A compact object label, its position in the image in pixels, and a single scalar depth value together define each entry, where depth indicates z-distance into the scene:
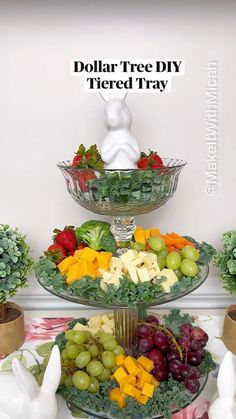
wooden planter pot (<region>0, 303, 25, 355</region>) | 1.07
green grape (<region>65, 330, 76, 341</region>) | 0.95
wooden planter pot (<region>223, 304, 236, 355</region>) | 1.08
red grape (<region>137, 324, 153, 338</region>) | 0.97
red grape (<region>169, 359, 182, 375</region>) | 0.90
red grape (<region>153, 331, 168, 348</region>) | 0.94
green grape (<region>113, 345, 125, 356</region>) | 0.92
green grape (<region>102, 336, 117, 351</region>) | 0.92
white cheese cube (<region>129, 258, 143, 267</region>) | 0.85
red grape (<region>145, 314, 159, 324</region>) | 1.05
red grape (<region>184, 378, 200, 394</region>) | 0.88
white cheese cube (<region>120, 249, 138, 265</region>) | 0.86
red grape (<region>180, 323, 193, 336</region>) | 0.97
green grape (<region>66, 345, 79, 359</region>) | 0.90
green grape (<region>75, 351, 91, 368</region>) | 0.88
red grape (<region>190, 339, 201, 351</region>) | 0.95
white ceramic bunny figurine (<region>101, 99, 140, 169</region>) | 0.91
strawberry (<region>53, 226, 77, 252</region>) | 0.97
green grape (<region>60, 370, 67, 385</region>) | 0.88
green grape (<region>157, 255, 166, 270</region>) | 0.91
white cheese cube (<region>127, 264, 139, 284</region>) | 0.83
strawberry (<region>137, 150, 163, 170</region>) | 0.93
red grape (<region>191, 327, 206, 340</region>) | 0.96
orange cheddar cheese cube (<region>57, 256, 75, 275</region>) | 0.89
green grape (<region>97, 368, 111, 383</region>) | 0.88
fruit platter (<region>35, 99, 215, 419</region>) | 0.83
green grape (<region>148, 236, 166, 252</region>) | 0.92
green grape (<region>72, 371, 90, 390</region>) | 0.85
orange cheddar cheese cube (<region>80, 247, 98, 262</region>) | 0.88
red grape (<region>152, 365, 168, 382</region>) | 0.90
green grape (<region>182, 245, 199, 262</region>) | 0.92
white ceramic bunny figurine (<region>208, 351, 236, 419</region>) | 0.71
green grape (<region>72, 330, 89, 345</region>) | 0.94
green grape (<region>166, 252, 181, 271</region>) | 0.90
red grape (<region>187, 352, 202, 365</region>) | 0.94
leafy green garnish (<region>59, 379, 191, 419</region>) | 0.82
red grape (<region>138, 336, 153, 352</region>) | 0.94
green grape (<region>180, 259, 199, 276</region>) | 0.89
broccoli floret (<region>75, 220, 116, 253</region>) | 0.96
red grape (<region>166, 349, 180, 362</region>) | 0.92
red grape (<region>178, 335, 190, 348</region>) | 0.94
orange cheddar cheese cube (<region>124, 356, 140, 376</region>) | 0.87
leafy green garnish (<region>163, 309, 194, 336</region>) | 1.04
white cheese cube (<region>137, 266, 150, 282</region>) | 0.84
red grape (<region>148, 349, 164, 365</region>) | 0.91
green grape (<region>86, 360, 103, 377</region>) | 0.87
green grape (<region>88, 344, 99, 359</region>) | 0.91
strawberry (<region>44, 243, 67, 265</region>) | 0.94
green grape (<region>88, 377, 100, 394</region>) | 0.86
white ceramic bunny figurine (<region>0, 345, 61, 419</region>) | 0.72
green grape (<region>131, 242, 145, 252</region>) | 0.95
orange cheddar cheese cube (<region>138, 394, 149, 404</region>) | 0.83
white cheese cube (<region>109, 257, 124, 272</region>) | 0.86
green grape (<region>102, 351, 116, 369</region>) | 0.89
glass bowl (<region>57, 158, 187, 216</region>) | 0.84
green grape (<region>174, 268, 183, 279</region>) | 0.90
